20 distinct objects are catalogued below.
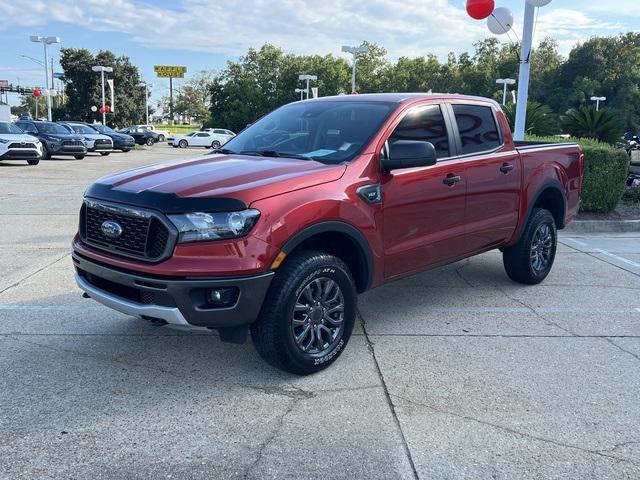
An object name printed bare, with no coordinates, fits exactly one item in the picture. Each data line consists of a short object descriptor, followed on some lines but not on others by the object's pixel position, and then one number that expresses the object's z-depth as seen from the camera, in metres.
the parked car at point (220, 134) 47.72
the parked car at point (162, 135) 51.47
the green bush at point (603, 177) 10.05
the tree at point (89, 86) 66.62
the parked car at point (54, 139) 24.94
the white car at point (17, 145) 20.00
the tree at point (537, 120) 14.77
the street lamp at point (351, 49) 28.78
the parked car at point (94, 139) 28.98
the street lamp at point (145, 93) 78.38
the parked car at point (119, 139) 34.41
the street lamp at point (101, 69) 47.46
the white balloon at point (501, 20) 10.78
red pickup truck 3.42
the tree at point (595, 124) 13.51
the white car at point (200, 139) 47.53
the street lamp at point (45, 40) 35.45
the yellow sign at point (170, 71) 88.50
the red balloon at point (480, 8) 10.42
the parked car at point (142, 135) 46.66
